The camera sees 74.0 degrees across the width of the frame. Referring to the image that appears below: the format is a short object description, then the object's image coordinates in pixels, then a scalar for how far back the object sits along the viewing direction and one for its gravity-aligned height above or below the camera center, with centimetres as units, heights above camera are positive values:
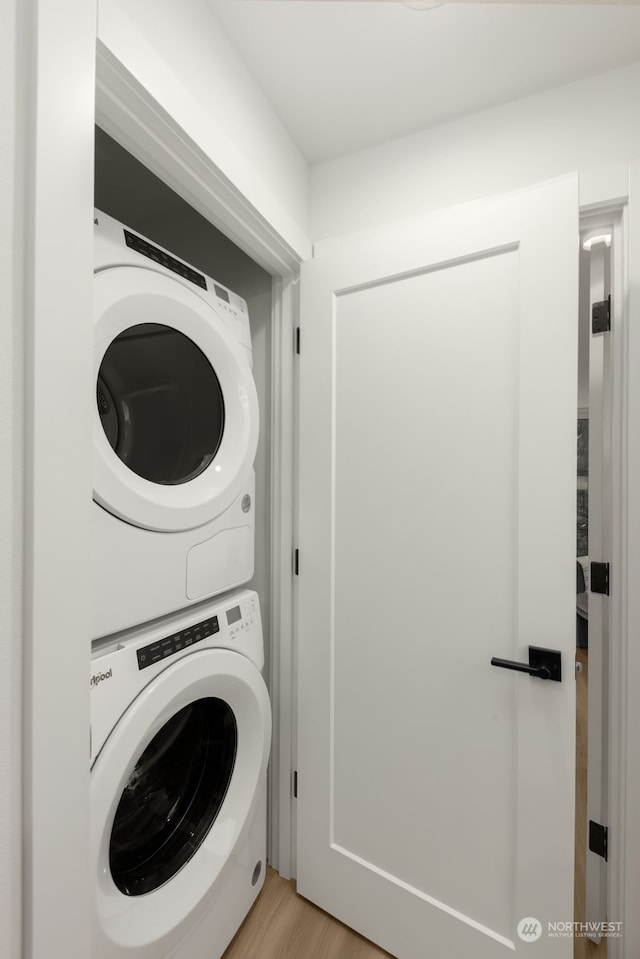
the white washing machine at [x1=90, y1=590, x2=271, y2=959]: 79 -77
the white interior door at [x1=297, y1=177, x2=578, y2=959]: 99 -25
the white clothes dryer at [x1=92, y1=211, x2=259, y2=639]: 84 +11
